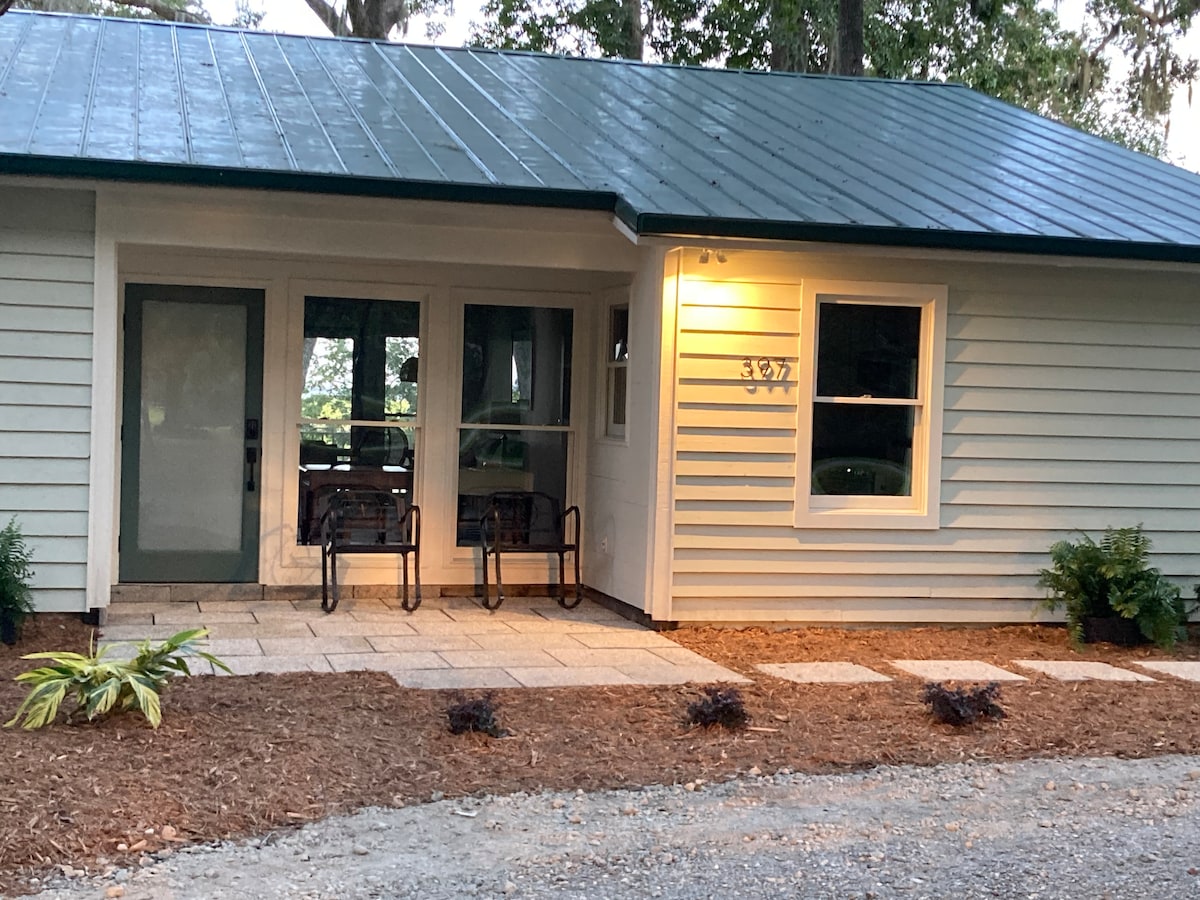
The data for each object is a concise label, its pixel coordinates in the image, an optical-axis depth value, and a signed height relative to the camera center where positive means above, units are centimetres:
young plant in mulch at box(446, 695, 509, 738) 529 -114
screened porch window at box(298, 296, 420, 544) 902 +18
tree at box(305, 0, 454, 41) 2112 +664
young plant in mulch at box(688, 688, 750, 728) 558 -115
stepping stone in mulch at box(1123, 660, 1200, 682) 722 -122
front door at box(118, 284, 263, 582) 876 -9
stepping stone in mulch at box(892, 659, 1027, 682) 698 -123
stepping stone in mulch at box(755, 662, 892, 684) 678 -122
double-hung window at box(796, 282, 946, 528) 827 +19
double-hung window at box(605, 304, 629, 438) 898 +40
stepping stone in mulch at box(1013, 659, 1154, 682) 707 -122
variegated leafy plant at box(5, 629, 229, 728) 504 -102
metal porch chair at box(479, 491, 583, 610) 881 -69
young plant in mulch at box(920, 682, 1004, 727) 569 -112
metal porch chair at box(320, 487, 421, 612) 849 -69
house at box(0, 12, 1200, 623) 748 +58
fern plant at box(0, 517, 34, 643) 694 -88
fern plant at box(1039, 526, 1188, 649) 799 -86
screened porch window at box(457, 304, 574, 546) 931 +19
